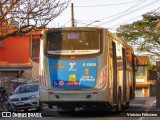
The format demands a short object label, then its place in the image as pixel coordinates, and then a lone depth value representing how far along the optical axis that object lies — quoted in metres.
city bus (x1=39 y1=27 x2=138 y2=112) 17.22
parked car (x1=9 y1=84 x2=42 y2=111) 22.79
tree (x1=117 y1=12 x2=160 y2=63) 61.55
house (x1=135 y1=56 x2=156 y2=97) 70.00
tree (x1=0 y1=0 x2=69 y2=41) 19.42
